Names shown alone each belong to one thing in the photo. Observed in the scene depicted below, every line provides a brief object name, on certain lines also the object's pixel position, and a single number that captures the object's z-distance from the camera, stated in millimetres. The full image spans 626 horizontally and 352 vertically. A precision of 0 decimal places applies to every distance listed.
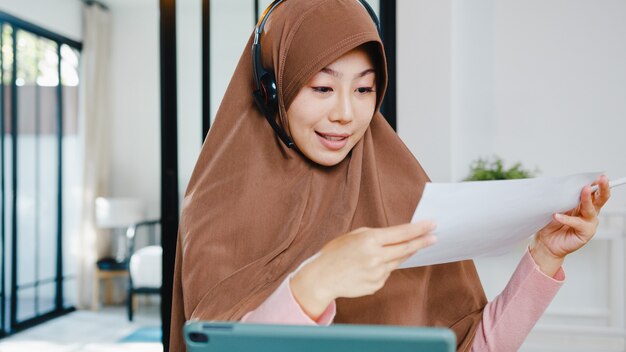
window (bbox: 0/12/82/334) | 4434
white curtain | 5188
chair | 4727
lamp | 4965
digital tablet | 423
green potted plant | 2298
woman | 849
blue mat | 4141
